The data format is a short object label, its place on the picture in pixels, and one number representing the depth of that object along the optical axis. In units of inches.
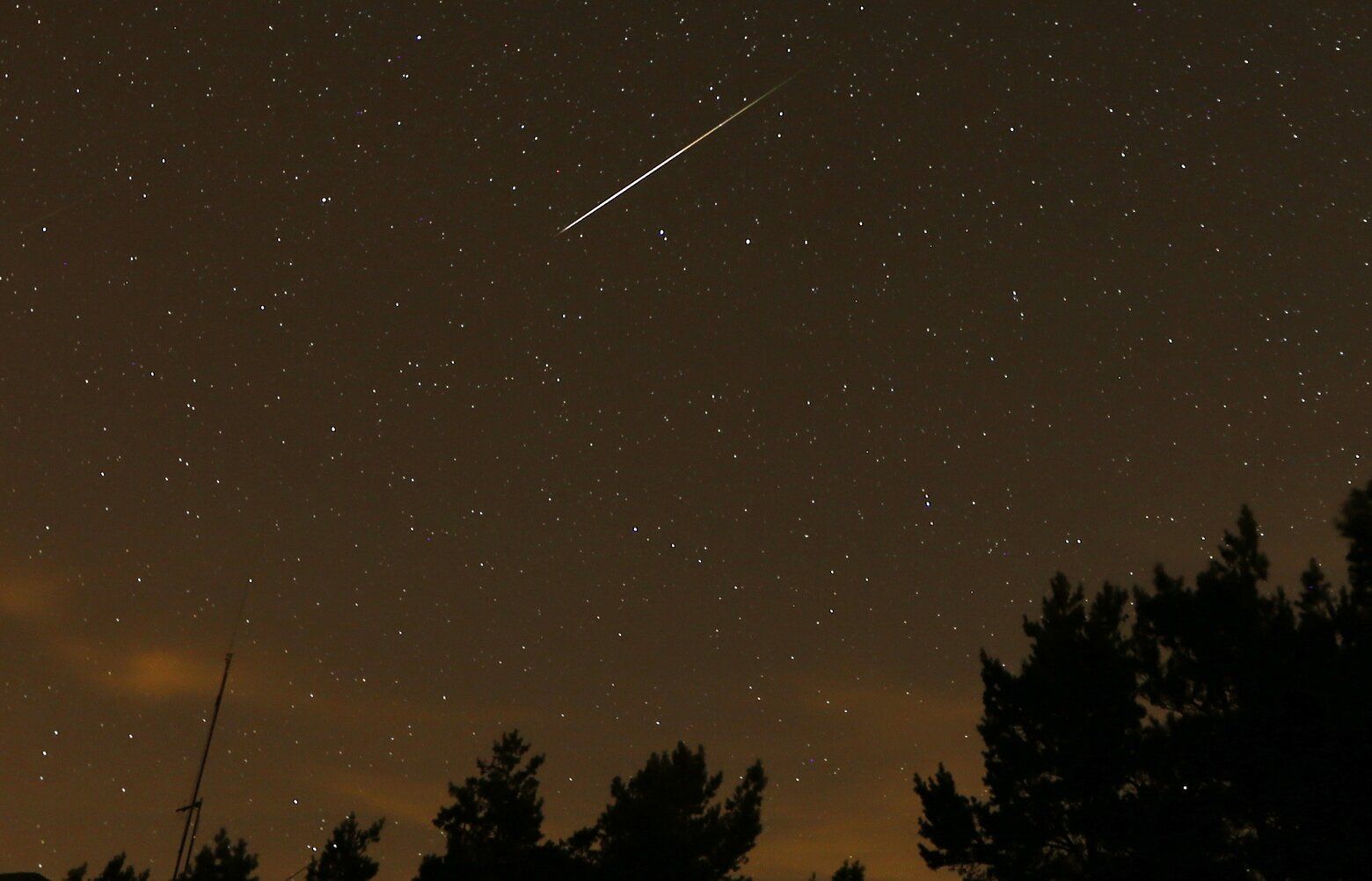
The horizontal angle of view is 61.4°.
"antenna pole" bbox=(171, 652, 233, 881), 796.1
